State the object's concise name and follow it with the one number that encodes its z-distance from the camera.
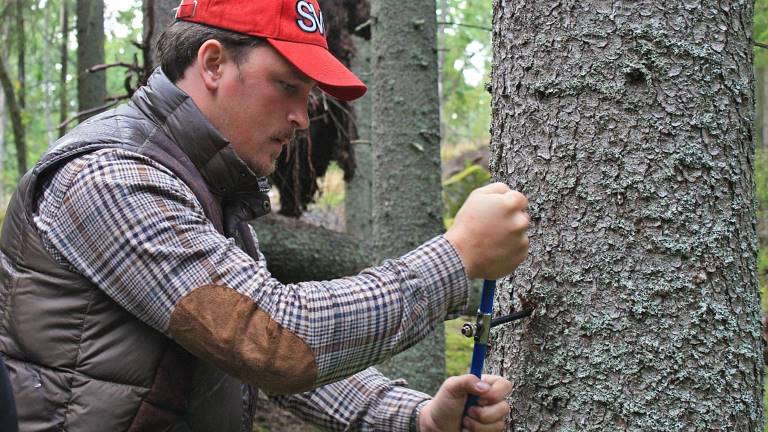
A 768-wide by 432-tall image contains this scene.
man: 1.55
